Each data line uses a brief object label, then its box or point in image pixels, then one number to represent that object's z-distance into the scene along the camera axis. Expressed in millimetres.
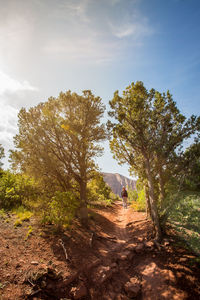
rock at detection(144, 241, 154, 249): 6210
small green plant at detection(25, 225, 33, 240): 5931
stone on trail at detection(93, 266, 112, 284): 4636
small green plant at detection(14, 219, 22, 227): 6863
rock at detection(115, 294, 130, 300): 4129
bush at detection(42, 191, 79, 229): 6355
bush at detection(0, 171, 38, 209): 7922
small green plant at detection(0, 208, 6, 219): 7764
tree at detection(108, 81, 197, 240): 7270
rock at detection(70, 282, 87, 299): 3946
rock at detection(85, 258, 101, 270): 5146
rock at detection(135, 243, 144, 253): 6219
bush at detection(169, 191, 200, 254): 4270
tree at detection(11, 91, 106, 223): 8414
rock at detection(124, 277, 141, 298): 4184
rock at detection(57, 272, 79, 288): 4141
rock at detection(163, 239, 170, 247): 5963
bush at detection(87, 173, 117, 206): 9780
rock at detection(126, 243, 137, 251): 6508
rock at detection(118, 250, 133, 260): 5910
